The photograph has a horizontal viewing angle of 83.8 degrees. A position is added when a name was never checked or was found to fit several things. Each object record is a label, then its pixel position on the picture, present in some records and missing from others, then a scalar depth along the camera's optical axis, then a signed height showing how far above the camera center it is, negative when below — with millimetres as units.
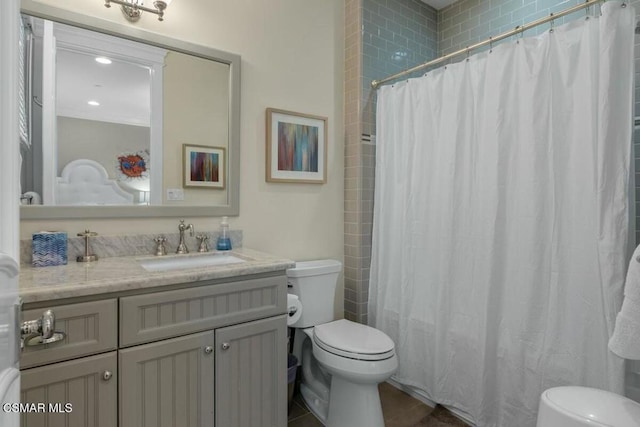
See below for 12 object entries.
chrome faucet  1826 -215
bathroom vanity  1090 -502
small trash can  1971 -960
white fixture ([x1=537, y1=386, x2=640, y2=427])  1110 -659
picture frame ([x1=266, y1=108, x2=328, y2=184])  2165 +356
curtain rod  1413 +813
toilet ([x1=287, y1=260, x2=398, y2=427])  1678 -749
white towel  1070 -347
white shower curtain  1384 -58
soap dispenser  1922 -197
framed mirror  1531 +380
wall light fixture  1671 +921
